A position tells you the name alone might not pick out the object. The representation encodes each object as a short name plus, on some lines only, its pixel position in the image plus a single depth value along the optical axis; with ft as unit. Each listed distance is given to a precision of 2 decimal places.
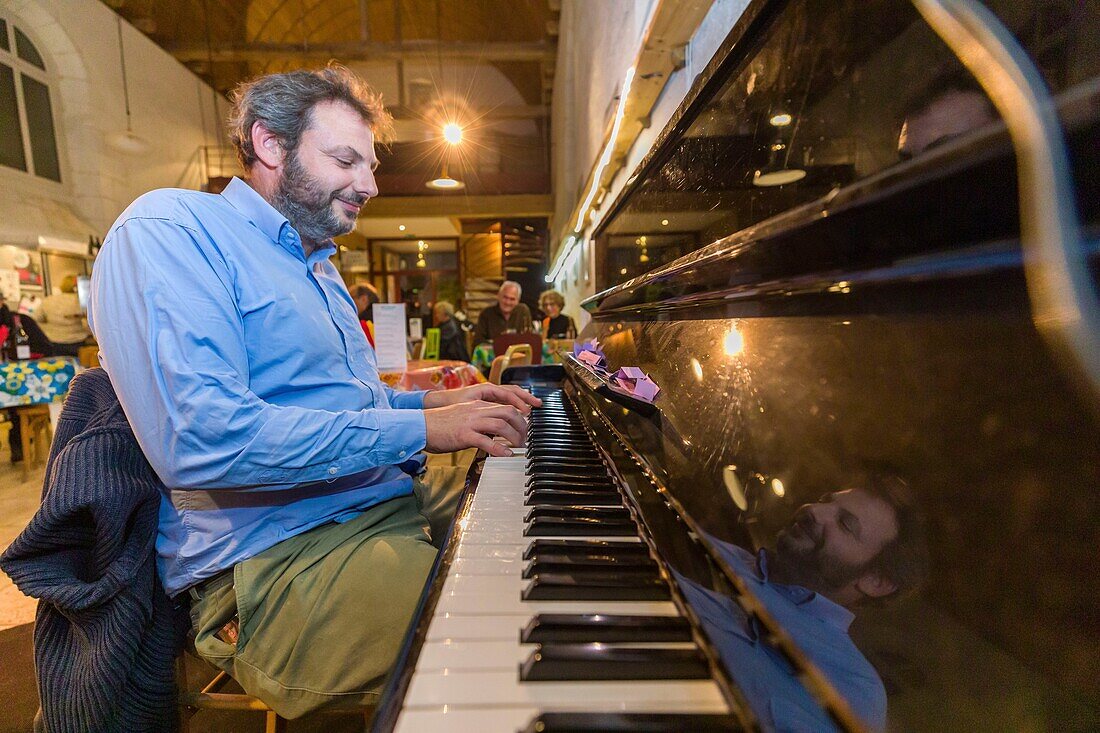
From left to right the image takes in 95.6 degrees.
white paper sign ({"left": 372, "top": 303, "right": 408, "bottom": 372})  11.61
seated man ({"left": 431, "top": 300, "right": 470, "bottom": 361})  20.98
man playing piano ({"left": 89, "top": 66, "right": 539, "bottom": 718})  2.83
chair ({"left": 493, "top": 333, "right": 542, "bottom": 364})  17.78
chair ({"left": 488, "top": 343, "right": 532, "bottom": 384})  12.66
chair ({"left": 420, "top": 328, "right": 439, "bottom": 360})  20.25
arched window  21.65
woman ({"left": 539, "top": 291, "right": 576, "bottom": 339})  21.52
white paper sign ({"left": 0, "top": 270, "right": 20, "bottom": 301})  21.06
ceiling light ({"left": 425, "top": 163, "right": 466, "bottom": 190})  29.66
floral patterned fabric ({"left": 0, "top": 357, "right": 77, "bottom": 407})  13.23
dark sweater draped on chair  2.64
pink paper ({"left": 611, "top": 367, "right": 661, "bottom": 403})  3.39
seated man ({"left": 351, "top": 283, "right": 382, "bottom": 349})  17.03
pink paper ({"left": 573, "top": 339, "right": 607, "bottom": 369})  5.15
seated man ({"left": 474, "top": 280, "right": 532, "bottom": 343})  21.44
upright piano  1.02
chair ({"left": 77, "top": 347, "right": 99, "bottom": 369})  17.28
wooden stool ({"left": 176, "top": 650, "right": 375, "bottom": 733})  3.04
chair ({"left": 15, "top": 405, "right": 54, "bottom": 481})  13.94
